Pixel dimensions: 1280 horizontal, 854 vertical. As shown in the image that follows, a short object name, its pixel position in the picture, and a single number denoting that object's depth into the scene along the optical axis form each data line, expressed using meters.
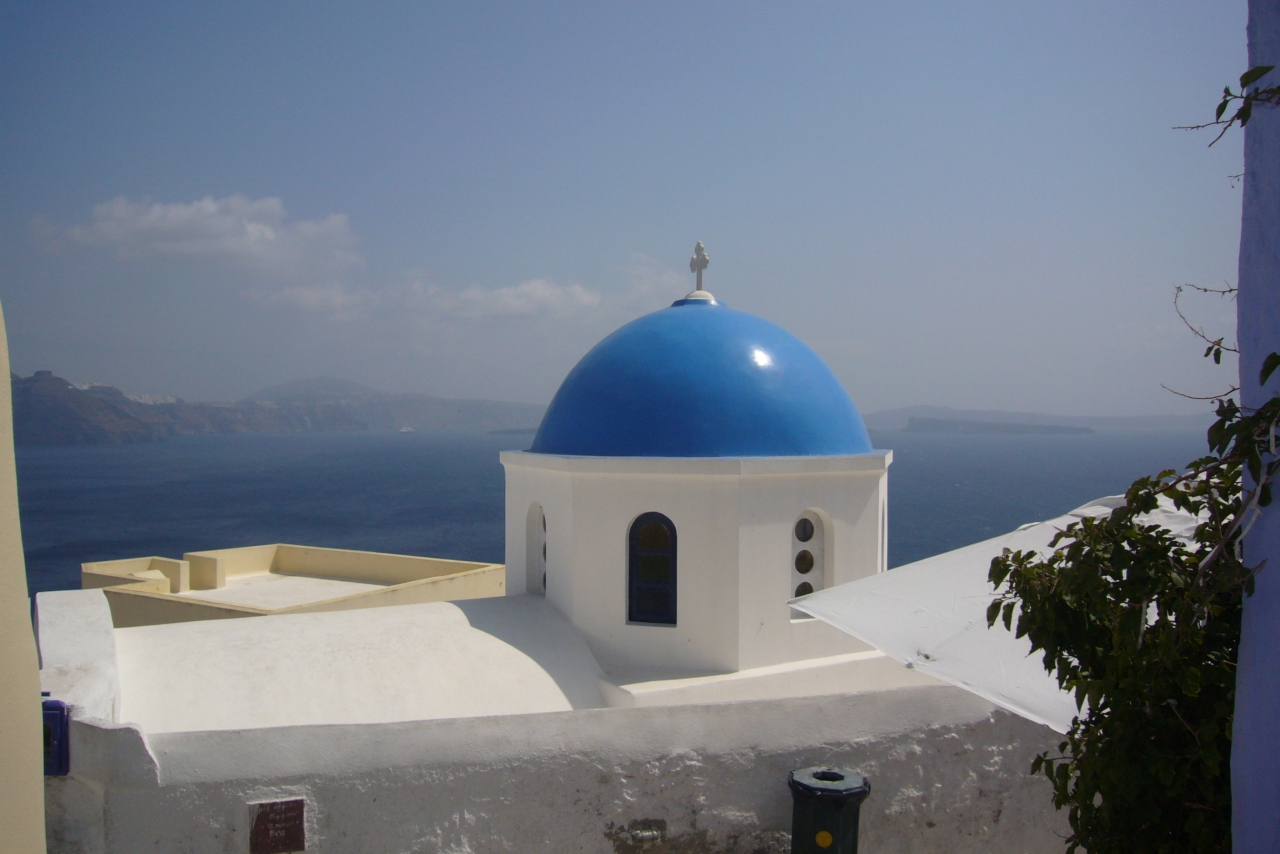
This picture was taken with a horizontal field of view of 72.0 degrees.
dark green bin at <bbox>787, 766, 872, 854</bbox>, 5.70
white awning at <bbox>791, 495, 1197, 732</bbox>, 4.92
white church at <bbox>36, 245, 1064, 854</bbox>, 5.38
